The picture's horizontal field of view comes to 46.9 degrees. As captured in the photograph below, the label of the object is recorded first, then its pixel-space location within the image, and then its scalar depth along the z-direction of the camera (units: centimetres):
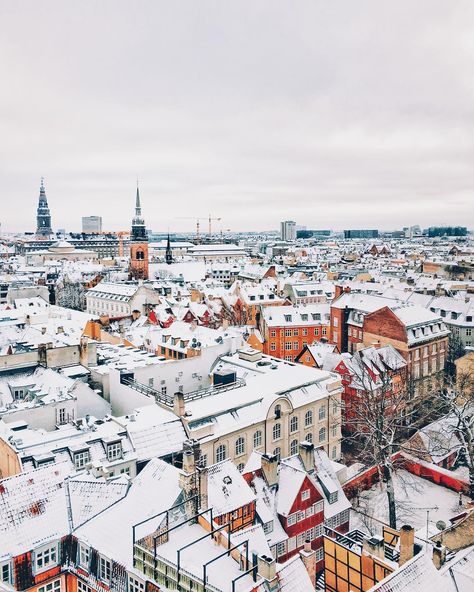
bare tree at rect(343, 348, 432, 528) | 3812
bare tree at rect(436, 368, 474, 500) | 3694
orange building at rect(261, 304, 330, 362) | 7306
